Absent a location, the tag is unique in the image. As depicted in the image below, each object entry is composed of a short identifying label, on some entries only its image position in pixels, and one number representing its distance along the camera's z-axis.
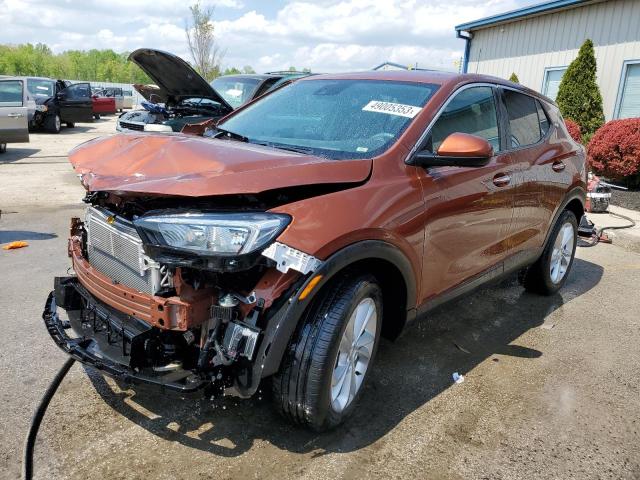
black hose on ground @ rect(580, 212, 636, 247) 7.10
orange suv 2.25
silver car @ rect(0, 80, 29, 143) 11.27
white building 12.02
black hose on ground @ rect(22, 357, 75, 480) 2.41
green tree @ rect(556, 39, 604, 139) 12.42
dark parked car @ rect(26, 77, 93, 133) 17.89
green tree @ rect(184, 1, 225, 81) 29.22
